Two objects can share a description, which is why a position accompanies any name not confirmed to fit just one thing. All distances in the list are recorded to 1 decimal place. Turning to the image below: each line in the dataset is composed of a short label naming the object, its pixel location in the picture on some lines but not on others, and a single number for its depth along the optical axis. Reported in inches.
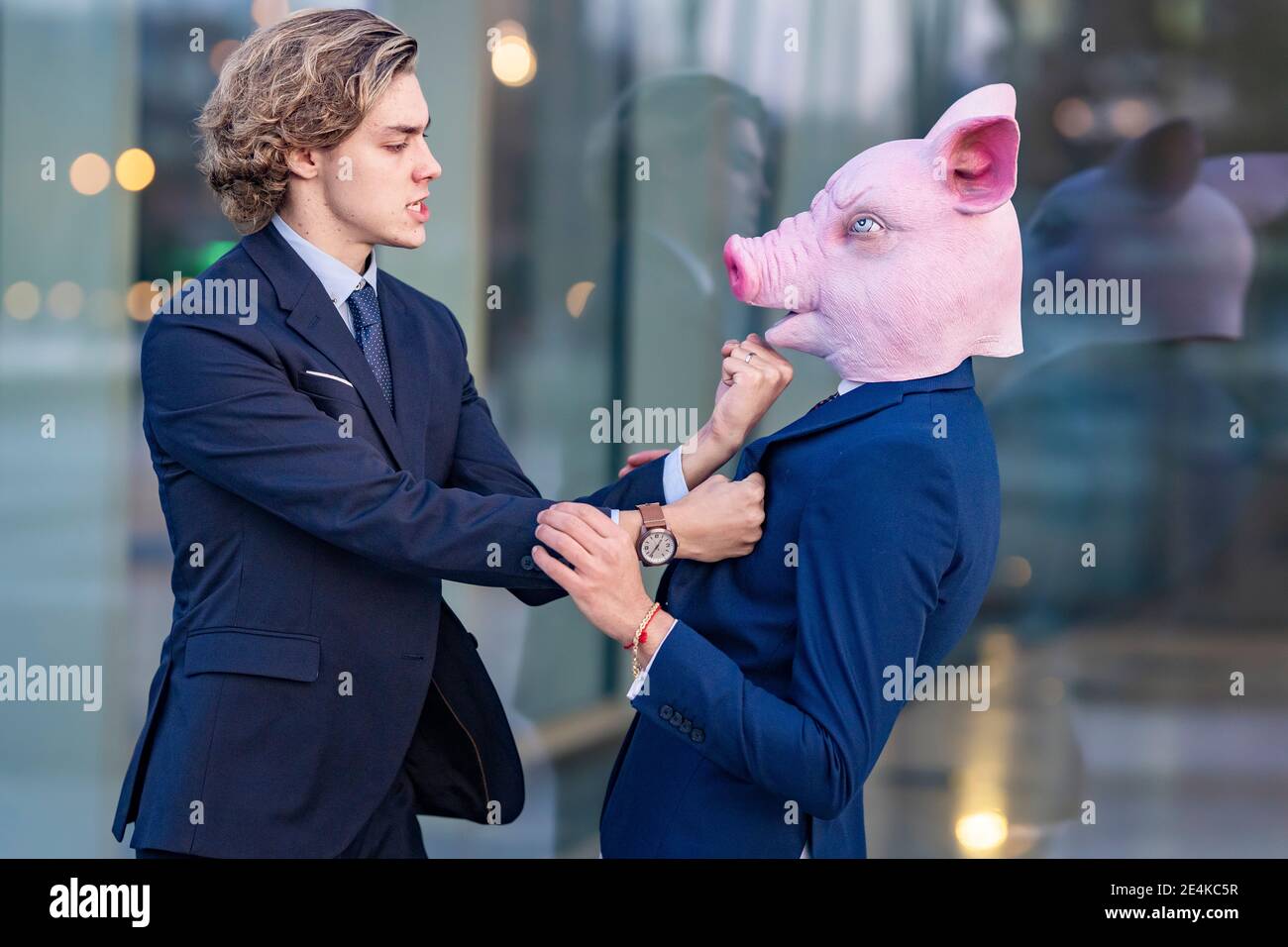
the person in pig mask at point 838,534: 69.6
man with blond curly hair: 81.3
